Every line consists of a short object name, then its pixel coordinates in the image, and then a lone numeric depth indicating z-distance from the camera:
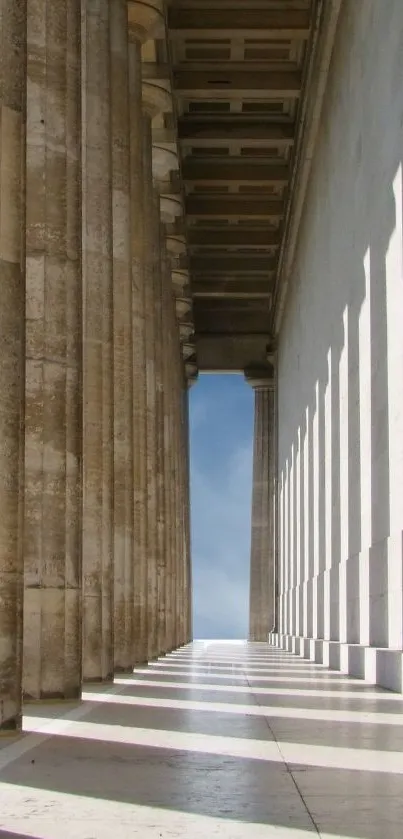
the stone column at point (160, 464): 41.06
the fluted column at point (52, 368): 15.95
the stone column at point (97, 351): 21.03
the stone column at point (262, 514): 67.00
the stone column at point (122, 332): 27.11
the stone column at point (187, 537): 64.24
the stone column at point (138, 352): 31.02
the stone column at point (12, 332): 11.50
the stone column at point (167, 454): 45.36
